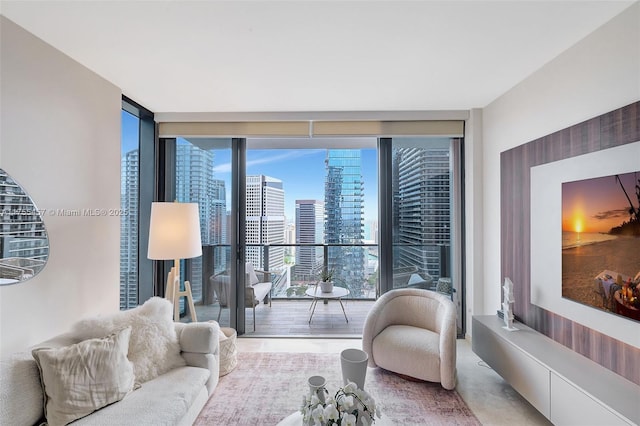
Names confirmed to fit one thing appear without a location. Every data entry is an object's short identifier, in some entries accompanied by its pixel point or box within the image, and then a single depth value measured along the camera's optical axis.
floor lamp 2.49
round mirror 1.75
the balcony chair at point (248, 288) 3.52
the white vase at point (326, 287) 3.69
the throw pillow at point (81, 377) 1.49
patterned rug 2.05
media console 1.49
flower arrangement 1.21
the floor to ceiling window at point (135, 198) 2.99
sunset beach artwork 1.64
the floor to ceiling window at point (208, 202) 3.51
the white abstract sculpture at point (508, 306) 2.43
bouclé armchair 2.33
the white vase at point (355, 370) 1.77
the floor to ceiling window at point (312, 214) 4.00
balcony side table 3.61
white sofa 1.41
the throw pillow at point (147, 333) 1.85
